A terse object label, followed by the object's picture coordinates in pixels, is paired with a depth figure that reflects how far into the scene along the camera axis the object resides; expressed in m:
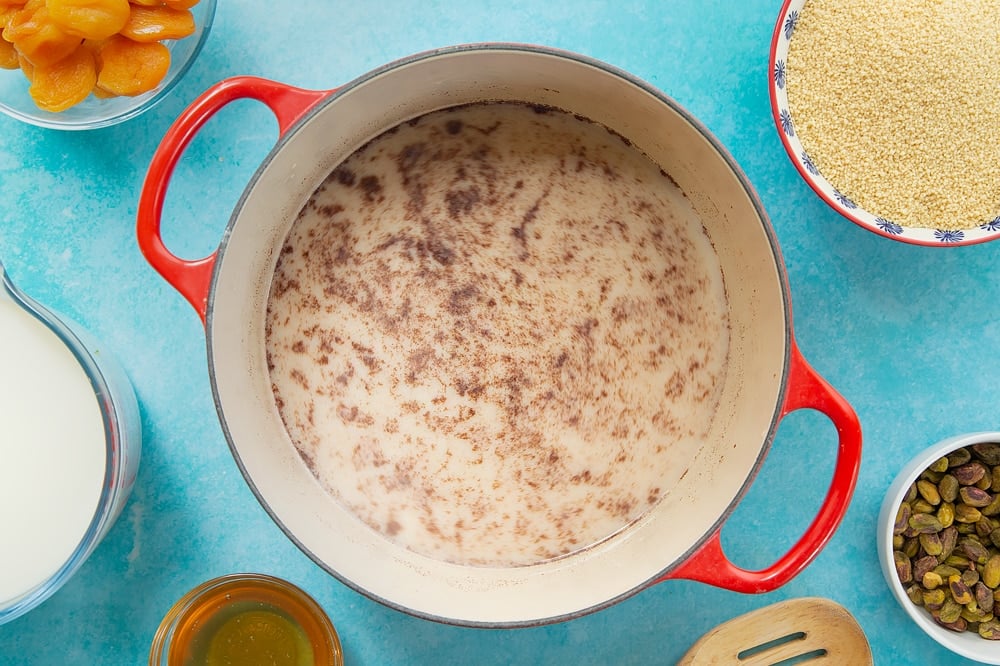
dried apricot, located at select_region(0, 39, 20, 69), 0.73
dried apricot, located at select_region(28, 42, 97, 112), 0.73
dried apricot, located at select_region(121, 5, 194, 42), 0.73
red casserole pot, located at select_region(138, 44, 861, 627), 0.66
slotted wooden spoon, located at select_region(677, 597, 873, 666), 0.82
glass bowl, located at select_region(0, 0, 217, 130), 0.79
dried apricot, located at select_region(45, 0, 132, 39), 0.68
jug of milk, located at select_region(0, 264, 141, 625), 0.73
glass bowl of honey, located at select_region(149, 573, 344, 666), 0.79
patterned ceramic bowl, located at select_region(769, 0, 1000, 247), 0.77
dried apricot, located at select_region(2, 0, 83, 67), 0.69
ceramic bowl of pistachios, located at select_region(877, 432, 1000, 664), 0.79
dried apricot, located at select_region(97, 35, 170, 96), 0.73
